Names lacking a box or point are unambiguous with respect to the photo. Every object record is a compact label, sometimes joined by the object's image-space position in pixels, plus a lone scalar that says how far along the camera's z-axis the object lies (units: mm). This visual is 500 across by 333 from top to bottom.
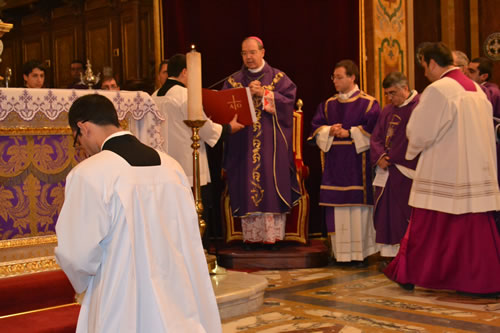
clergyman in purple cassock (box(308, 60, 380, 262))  6301
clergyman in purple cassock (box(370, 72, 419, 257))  5840
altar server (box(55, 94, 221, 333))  2602
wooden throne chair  6547
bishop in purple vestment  6336
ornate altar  4180
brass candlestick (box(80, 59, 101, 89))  6113
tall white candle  4422
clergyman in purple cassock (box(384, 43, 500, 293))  4945
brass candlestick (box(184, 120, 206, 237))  4418
